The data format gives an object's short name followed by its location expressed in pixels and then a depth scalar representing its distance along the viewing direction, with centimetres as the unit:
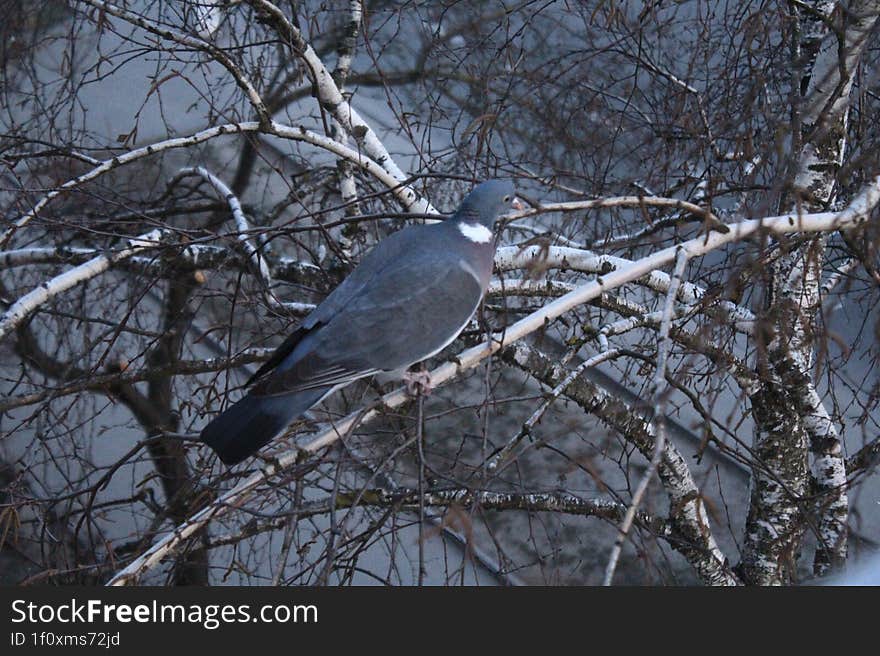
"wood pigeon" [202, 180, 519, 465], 381
